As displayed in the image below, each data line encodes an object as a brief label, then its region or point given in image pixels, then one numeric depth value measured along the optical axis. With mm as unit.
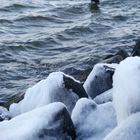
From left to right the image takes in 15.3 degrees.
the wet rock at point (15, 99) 6547
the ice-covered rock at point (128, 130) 3693
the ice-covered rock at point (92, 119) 4699
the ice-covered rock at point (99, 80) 6105
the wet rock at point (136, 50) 8016
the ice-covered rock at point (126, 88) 3936
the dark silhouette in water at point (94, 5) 14955
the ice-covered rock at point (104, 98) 5594
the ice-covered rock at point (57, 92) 5457
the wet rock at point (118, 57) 7316
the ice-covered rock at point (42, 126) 4406
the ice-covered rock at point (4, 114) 5508
